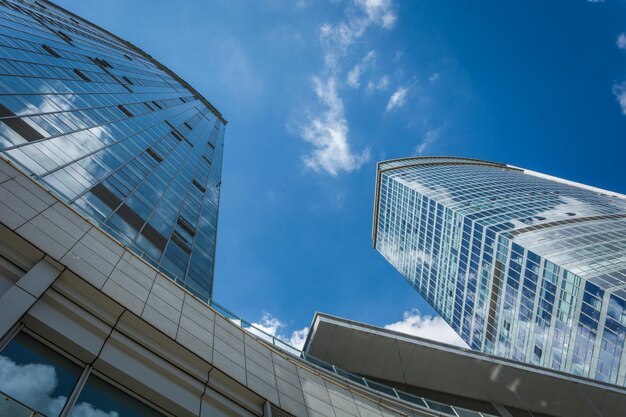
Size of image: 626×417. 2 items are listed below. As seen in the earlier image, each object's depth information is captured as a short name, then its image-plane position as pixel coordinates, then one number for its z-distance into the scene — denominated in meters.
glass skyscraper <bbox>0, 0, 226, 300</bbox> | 17.30
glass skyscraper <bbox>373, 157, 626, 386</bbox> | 53.88
